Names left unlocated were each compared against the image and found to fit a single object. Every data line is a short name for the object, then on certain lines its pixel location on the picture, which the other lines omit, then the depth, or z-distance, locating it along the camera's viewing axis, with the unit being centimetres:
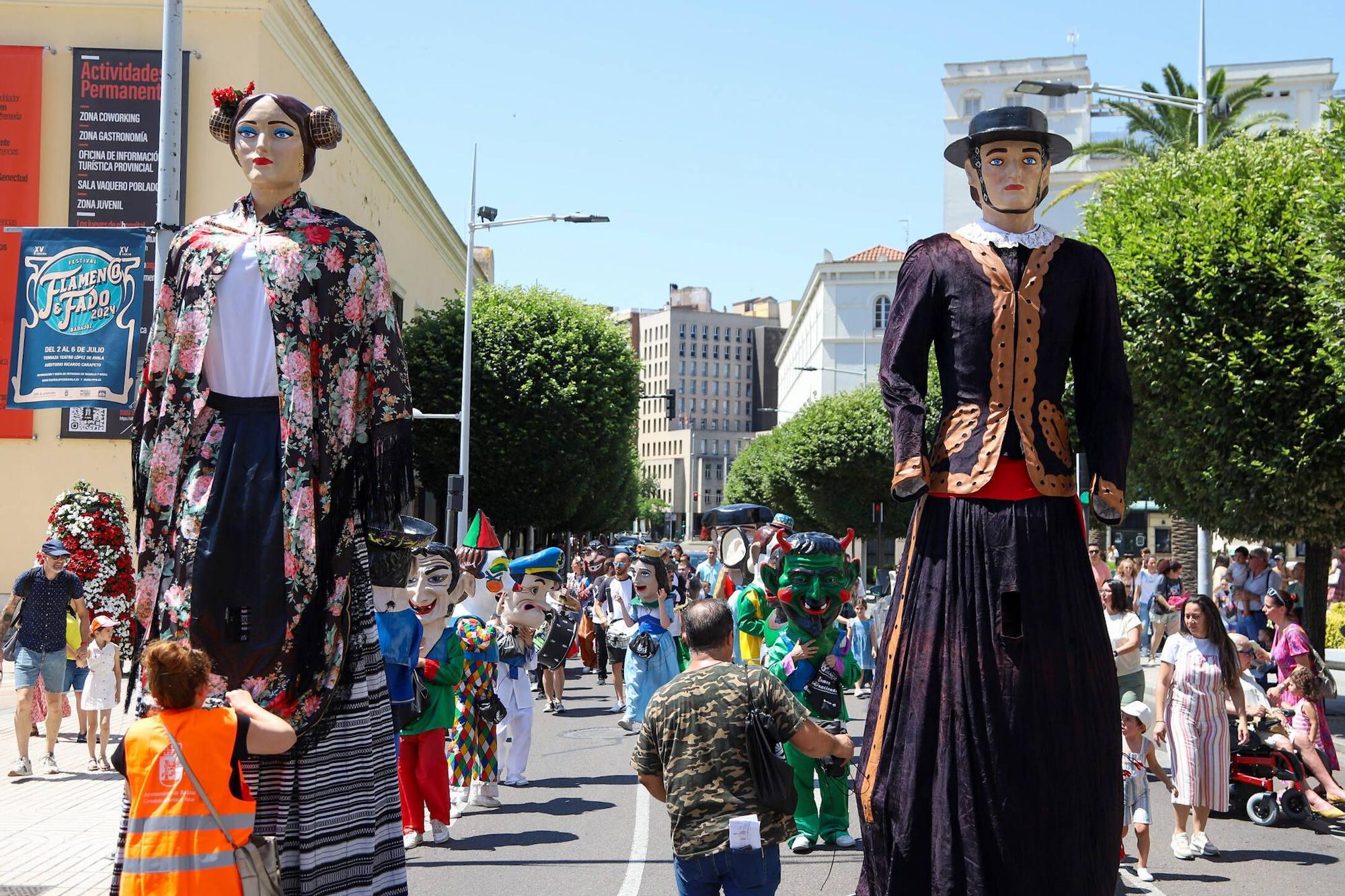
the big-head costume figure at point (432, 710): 889
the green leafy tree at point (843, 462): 5188
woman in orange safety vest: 377
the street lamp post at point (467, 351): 3078
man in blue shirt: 1155
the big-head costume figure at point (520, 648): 1134
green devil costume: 848
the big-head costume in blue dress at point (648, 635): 1289
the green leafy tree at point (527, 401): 3606
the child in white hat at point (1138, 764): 803
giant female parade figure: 376
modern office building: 17312
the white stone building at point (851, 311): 8781
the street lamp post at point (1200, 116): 2038
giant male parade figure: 395
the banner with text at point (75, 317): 800
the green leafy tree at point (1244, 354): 1456
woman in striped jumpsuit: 895
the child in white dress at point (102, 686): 1180
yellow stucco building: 2475
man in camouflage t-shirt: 519
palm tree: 3319
